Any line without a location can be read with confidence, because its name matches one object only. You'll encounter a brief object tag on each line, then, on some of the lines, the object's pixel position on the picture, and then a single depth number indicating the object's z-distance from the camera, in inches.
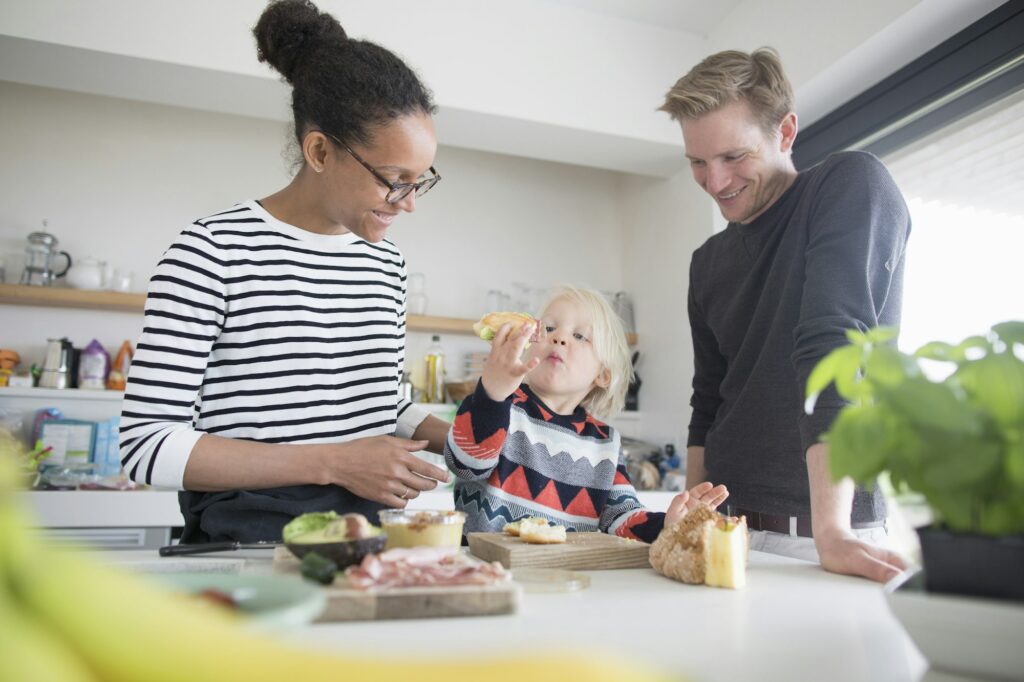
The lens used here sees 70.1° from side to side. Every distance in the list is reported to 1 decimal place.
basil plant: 20.1
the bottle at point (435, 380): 148.9
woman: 45.1
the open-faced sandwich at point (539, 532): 40.8
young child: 52.4
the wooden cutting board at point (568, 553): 37.3
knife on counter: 38.1
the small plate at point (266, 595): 19.7
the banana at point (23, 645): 10.9
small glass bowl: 35.8
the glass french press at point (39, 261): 127.6
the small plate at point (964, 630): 20.2
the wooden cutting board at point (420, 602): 25.9
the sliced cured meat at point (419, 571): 28.0
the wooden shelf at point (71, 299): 124.0
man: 46.6
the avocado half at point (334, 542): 30.6
